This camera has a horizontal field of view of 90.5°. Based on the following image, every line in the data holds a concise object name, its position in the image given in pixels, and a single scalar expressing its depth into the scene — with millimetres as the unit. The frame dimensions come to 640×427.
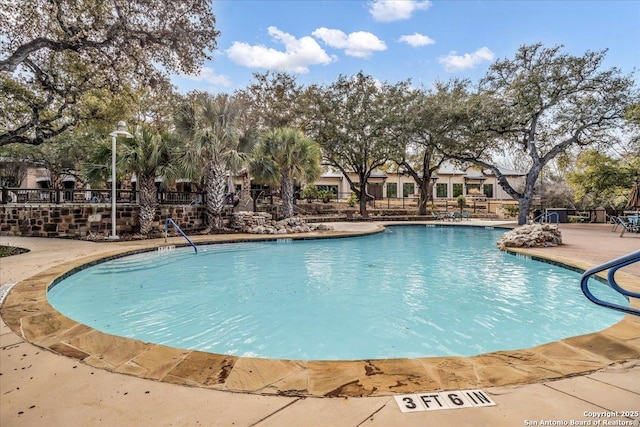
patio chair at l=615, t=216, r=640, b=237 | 11734
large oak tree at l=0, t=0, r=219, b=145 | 6574
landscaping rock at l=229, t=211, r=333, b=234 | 12453
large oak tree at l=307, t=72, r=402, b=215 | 18922
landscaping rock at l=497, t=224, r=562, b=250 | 9125
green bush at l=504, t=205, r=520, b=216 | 23719
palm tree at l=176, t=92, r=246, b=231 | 10983
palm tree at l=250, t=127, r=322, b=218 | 13453
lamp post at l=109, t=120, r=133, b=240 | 8727
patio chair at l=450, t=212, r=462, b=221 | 20512
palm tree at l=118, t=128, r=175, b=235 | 10305
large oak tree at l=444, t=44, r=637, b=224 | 14344
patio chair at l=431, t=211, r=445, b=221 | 21234
